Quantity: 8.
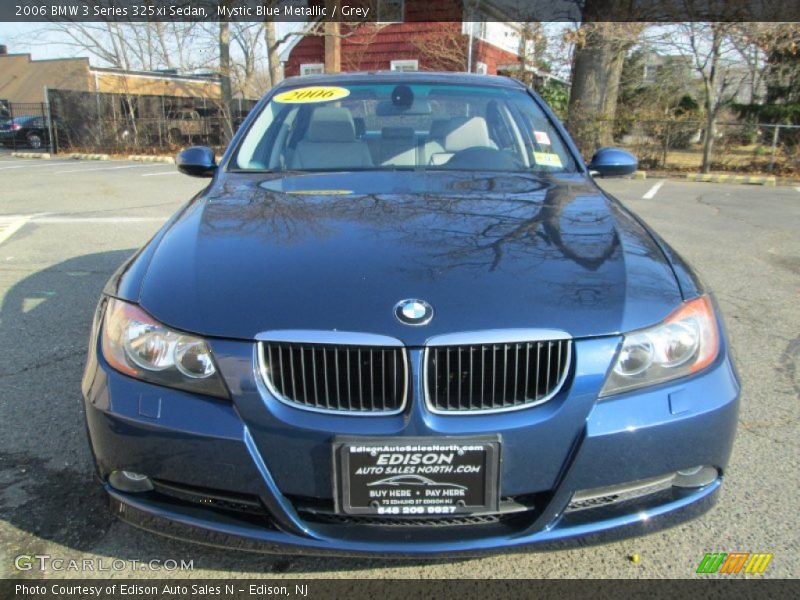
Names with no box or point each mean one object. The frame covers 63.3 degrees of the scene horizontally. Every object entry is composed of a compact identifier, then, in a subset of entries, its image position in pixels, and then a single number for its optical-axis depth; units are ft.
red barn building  75.46
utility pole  67.51
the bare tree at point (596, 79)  53.88
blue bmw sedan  5.63
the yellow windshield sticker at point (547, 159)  10.60
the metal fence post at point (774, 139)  53.36
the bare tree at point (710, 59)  50.39
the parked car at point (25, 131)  83.56
